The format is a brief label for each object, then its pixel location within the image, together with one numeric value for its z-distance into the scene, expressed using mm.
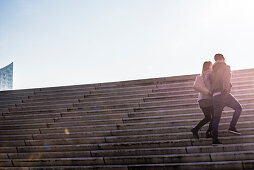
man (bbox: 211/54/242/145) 4816
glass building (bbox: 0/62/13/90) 80812
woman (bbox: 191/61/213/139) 5027
